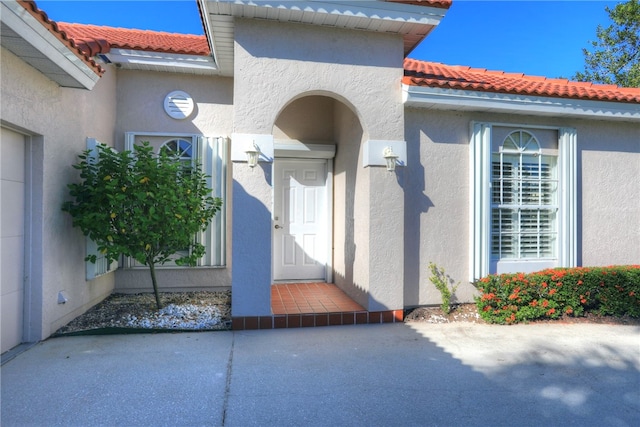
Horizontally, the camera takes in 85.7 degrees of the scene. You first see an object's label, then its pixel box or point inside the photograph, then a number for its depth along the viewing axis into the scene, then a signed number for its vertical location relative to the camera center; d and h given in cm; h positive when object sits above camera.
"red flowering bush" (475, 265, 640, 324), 520 -120
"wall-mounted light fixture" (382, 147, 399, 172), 506 +85
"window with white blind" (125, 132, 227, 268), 623 +97
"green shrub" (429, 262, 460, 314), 538 -110
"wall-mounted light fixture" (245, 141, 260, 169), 465 +80
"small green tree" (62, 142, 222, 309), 459 +13
